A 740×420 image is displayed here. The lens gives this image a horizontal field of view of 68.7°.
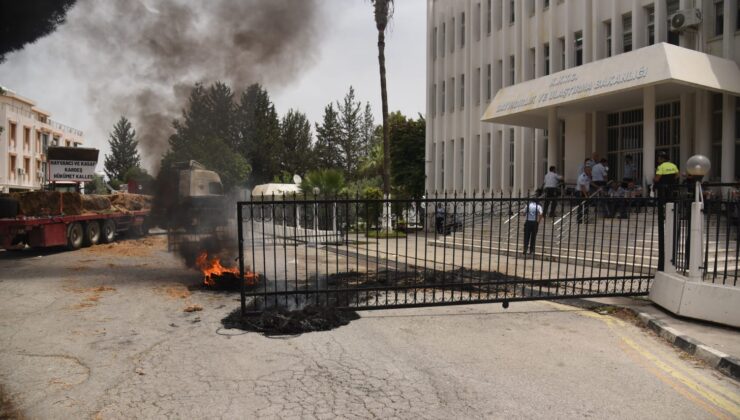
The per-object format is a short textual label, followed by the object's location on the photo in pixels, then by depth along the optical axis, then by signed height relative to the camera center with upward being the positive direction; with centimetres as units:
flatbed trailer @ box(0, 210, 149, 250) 1394 -88
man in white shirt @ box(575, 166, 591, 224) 1741 +43
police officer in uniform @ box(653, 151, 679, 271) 768 -16
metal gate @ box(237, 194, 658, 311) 737 -148
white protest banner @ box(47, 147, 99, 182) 1889 +127
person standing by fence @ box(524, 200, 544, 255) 1253 -59
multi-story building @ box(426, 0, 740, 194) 1608 +366
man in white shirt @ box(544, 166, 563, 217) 1731 +40
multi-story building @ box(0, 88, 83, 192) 4359 +473
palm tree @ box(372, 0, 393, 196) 2550 +689
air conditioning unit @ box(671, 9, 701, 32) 1659 +544
